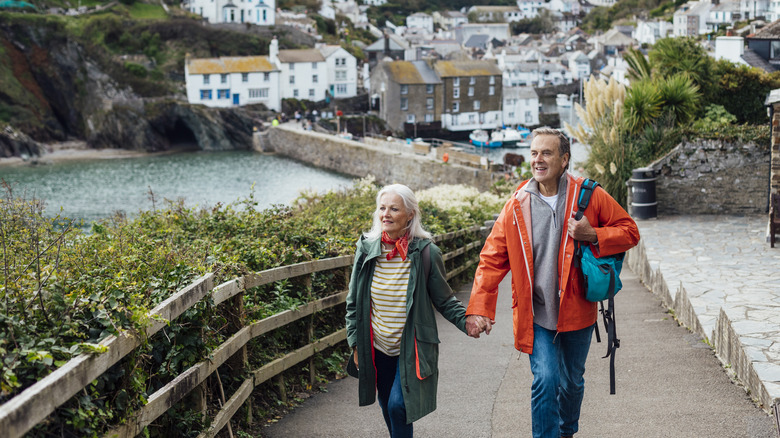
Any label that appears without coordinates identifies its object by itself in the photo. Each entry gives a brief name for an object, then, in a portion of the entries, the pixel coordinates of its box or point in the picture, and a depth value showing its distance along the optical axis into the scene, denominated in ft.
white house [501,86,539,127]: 265.95
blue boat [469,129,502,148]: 227.20
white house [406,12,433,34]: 539.66
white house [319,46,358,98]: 267.39
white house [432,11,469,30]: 580.71
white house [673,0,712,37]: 384.47
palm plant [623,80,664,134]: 56.75
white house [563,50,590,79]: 369.36
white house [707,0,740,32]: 379.96
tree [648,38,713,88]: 64.18
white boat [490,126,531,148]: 230.07
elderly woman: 13.43
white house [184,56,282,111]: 240.53
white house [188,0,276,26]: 321.73
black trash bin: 50.34
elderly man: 13.58
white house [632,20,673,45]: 412.36
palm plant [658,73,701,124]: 58.39
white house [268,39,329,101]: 256.93
